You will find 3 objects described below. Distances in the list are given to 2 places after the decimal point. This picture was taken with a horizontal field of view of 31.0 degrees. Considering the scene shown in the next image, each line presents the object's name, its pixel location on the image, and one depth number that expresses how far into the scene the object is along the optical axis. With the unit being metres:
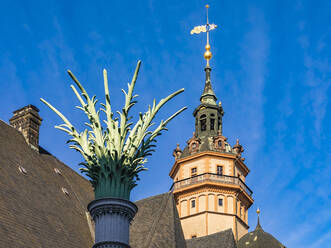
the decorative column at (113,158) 16.38
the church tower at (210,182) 60.38
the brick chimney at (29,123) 36.34
